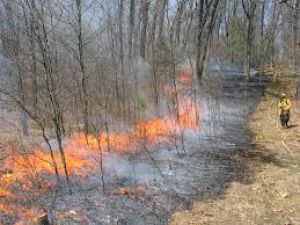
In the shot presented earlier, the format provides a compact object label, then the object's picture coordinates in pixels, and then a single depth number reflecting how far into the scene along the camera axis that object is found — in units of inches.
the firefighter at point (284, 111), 830.7
